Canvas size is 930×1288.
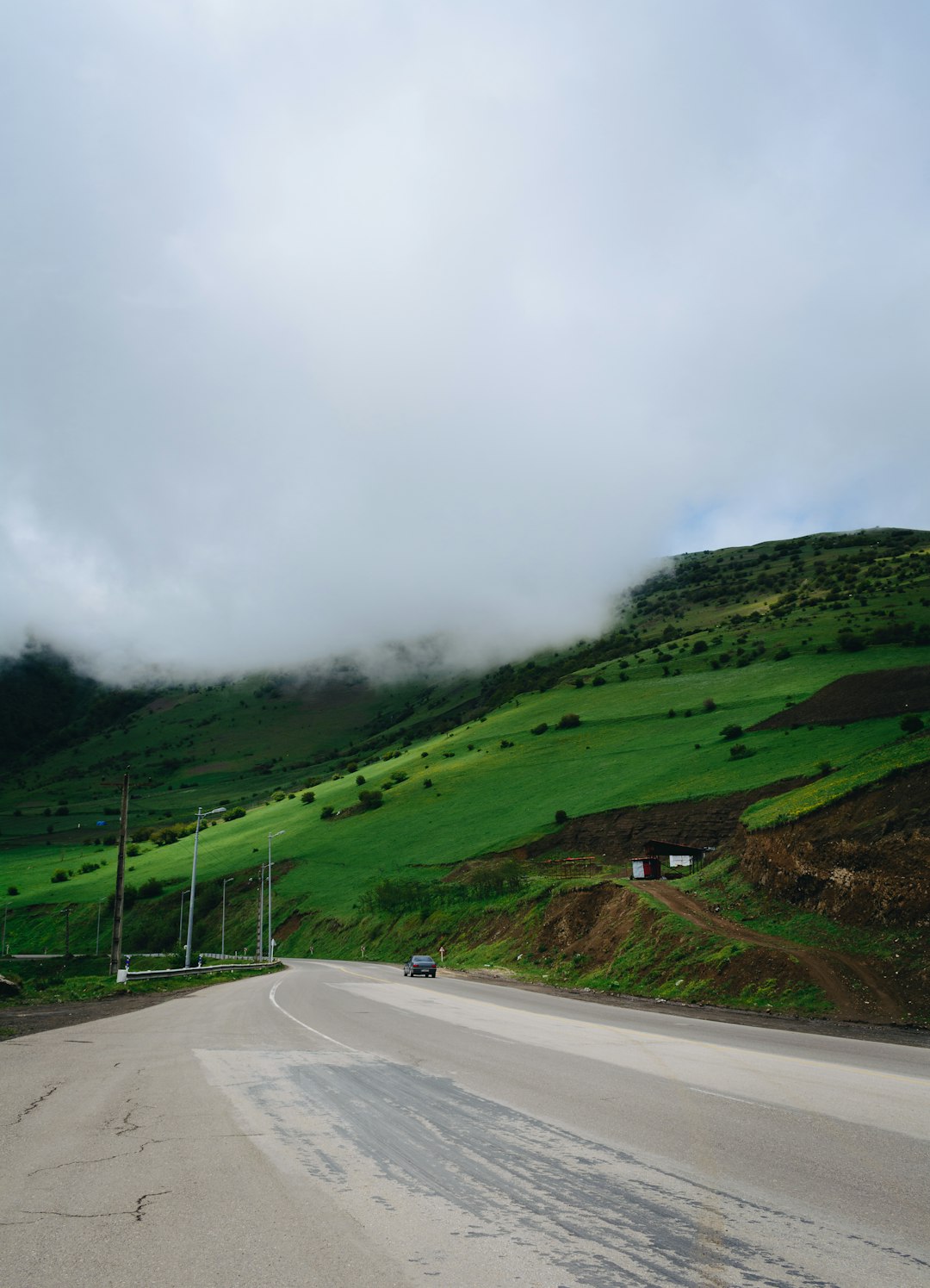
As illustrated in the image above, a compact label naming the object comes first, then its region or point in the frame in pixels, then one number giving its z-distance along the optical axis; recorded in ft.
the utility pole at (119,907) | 129.90
